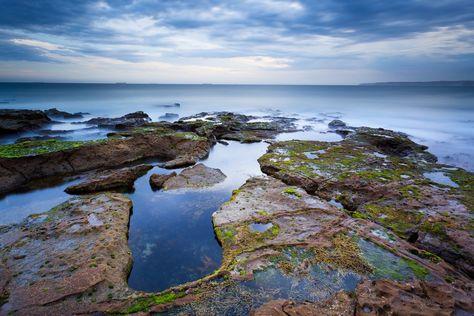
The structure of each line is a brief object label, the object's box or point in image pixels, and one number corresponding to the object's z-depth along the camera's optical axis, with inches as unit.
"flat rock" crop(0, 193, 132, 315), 338.0
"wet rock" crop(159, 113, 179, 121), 2329.0
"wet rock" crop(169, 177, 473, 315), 328.5
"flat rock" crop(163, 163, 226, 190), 751.1
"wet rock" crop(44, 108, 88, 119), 2147.4
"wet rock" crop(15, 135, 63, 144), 1165.1
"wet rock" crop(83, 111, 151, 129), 1630.2
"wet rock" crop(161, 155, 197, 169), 916.6
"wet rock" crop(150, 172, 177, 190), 751.7
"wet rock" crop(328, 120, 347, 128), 1860.2
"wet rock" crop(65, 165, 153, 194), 700.0
